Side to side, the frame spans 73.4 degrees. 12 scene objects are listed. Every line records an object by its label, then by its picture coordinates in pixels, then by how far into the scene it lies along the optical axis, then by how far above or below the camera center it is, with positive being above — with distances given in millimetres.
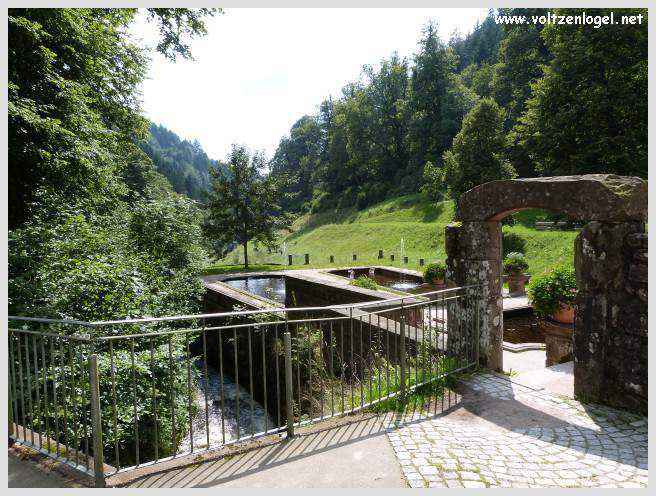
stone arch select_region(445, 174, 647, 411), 4555 -485
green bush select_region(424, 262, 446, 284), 13970 -1271
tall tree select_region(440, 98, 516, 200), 28453 +5339
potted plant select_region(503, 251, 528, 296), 13602 -1369
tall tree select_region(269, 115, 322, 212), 71188 +14808
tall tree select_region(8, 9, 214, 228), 8039 +2498
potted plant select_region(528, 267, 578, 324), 6957 -1030
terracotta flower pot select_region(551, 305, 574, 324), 6934 -1330
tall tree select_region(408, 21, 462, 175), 48906 +15728
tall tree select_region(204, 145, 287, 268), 23109 +1749
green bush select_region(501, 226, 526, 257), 22797 -620
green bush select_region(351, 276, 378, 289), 11992 -1338
